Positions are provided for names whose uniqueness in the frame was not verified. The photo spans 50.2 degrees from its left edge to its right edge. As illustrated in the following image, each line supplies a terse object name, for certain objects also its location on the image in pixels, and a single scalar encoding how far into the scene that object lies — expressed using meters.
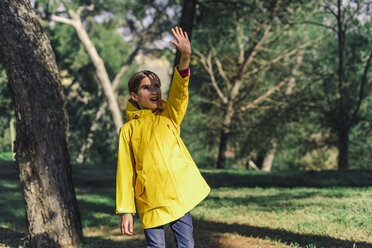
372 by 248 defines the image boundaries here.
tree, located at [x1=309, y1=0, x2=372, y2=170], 14.50
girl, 3.05
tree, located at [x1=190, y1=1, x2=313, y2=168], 17.70
